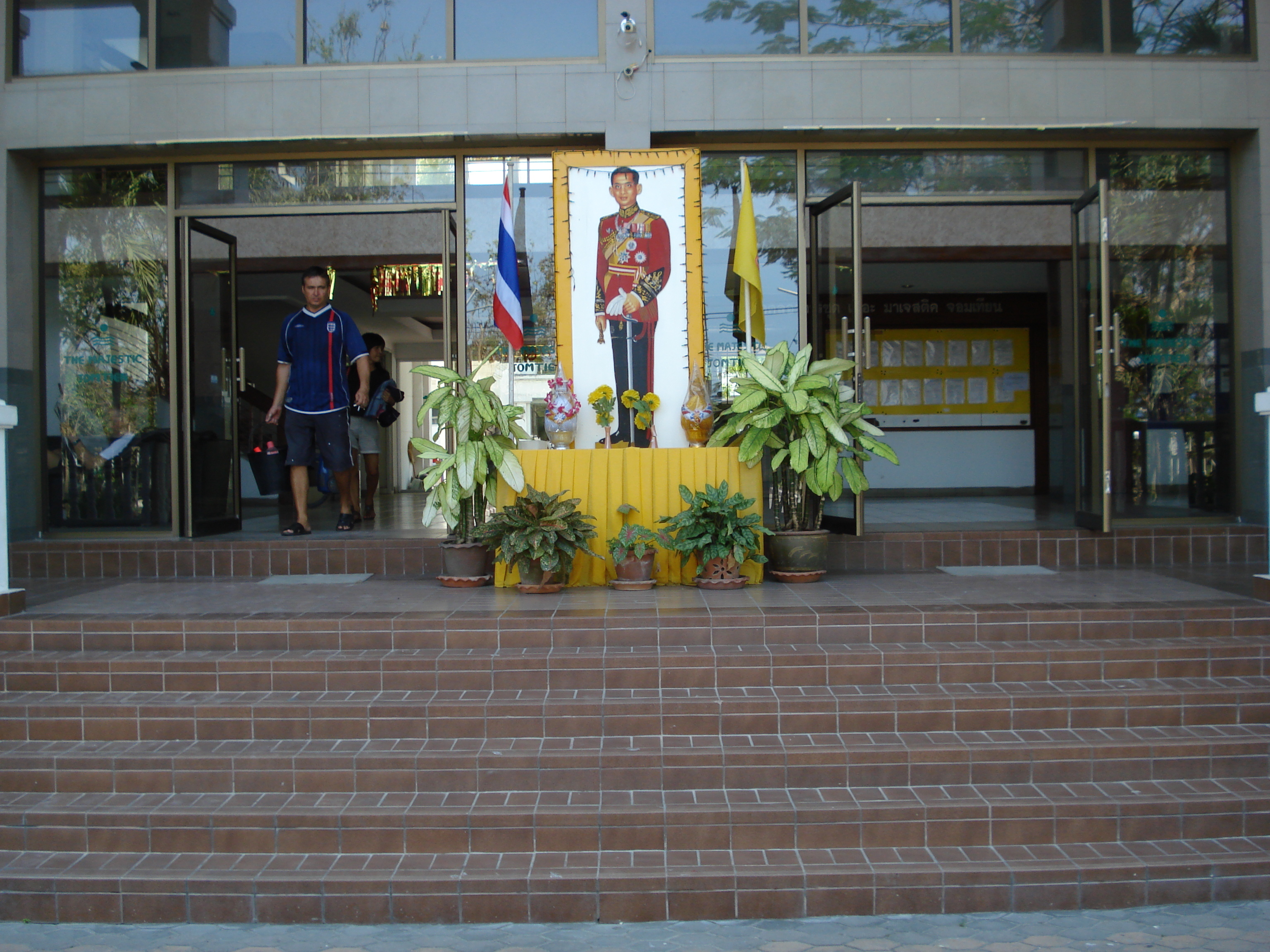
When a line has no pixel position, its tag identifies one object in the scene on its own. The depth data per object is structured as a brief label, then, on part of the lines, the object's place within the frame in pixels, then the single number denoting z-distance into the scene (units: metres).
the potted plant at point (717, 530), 4.90
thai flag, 5.76
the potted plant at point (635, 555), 4.95
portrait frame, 6.05
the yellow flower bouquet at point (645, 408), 5.73
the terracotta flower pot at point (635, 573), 5.05
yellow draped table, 5.30
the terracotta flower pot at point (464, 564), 5.27
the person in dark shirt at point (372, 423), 8.08
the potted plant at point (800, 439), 5.14
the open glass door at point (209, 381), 6.44
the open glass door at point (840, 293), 5.87
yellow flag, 5.86
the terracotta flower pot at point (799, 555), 5.32
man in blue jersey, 6.46
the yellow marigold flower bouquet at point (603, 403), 5.54
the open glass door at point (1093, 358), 5.80
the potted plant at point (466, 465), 5.14
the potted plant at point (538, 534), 4.83
